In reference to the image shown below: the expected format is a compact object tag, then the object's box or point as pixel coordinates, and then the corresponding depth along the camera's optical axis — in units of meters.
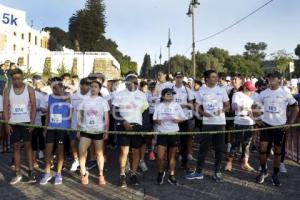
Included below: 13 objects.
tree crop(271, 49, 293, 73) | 35.29
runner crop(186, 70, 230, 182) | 5.64
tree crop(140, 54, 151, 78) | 76.89
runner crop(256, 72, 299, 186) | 5.42
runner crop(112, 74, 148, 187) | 5.51
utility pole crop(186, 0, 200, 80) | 16.27
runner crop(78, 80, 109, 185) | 5.45
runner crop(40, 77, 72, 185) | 5.53
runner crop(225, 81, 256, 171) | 6.15
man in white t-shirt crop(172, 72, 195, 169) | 6.42
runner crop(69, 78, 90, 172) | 5.94
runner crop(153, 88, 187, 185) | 5.50
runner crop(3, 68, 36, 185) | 5.49
